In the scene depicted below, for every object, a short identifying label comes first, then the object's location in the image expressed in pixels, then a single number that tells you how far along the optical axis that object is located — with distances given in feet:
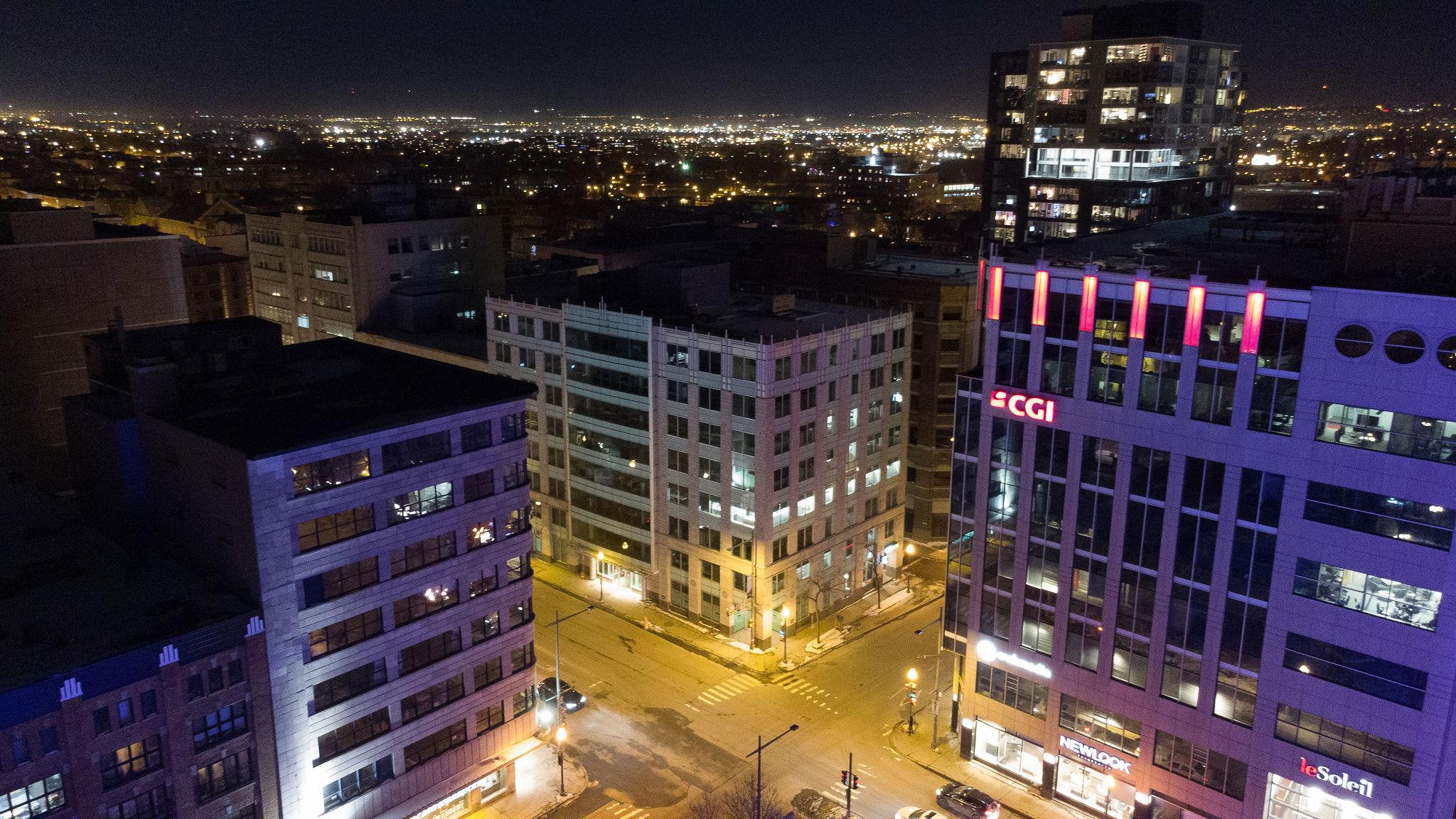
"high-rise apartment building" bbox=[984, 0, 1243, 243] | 441.27
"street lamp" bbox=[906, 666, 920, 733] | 218.38
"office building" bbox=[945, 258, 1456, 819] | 153.28
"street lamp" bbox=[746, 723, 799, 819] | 176.87
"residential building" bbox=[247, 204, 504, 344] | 358.02
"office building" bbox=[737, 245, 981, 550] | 297.12
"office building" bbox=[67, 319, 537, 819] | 156.46
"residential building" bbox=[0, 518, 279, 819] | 130.52
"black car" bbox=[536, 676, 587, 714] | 217.15
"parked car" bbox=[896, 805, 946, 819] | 185.06
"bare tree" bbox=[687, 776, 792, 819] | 185.88
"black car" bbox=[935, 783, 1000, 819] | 186.70
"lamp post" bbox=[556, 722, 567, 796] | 196.75
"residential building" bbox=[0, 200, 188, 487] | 292.61
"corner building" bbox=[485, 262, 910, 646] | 245.45
